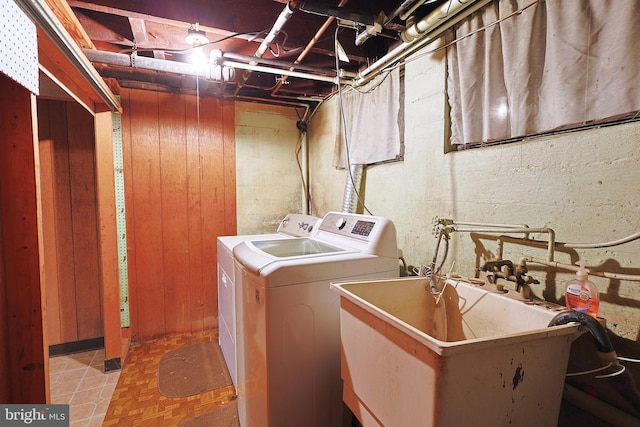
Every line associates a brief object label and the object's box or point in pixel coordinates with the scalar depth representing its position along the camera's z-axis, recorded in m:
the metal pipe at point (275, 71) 1.95
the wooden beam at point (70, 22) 1.35
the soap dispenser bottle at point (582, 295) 0.90
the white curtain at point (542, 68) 0.91
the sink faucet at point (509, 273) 1.08
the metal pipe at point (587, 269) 0.89
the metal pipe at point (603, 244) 0.86
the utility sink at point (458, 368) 0.69
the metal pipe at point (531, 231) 1.03
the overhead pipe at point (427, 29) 1.30
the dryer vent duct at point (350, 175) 2.16
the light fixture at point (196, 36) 1.64
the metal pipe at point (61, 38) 1.01
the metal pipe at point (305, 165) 3.19
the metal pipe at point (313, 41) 1.58
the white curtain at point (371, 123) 1.87
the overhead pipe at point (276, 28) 1.38
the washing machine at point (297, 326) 1.25
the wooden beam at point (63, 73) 1.29
